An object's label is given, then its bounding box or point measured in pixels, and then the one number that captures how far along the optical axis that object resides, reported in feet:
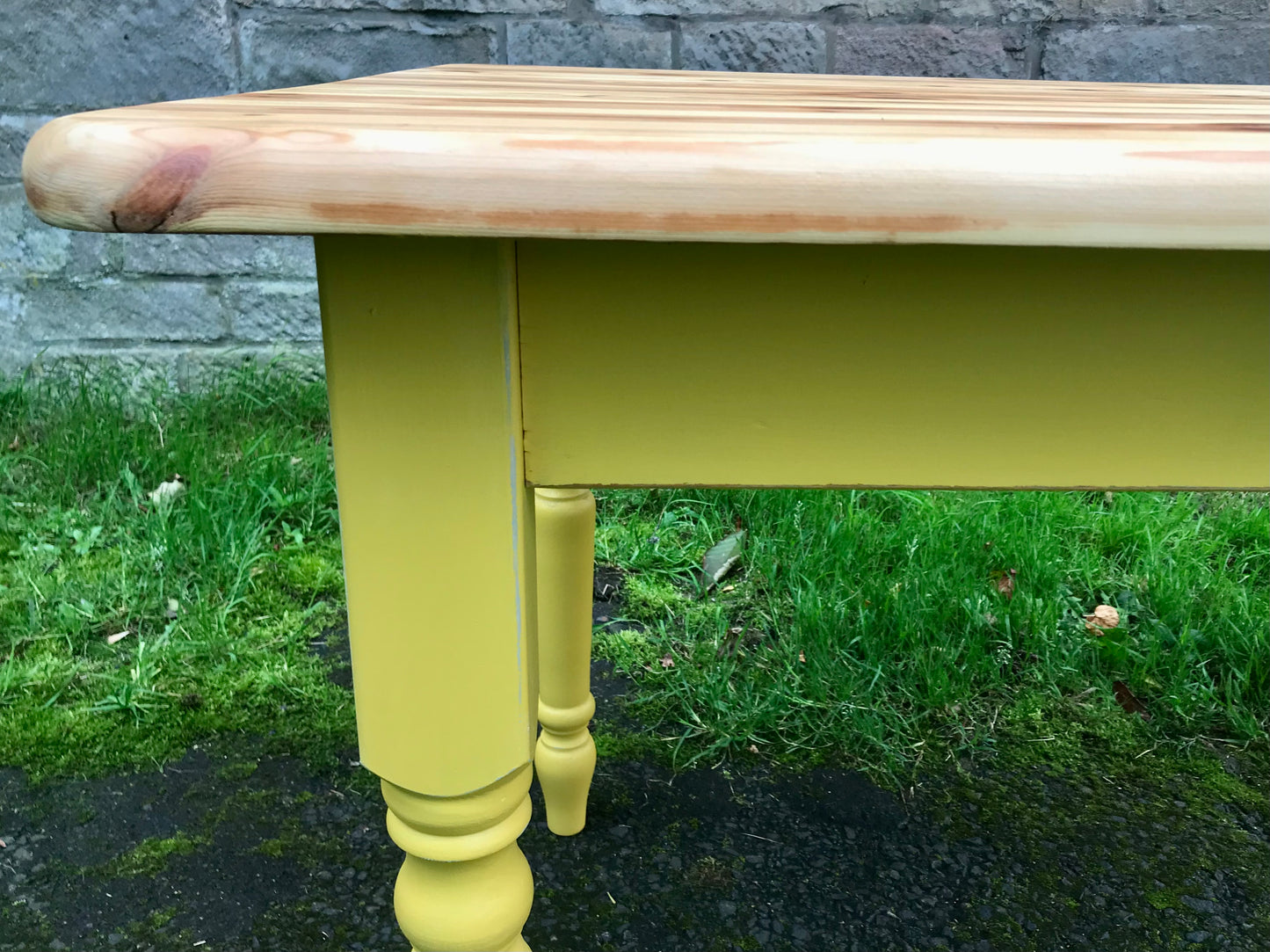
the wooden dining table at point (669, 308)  1.24
